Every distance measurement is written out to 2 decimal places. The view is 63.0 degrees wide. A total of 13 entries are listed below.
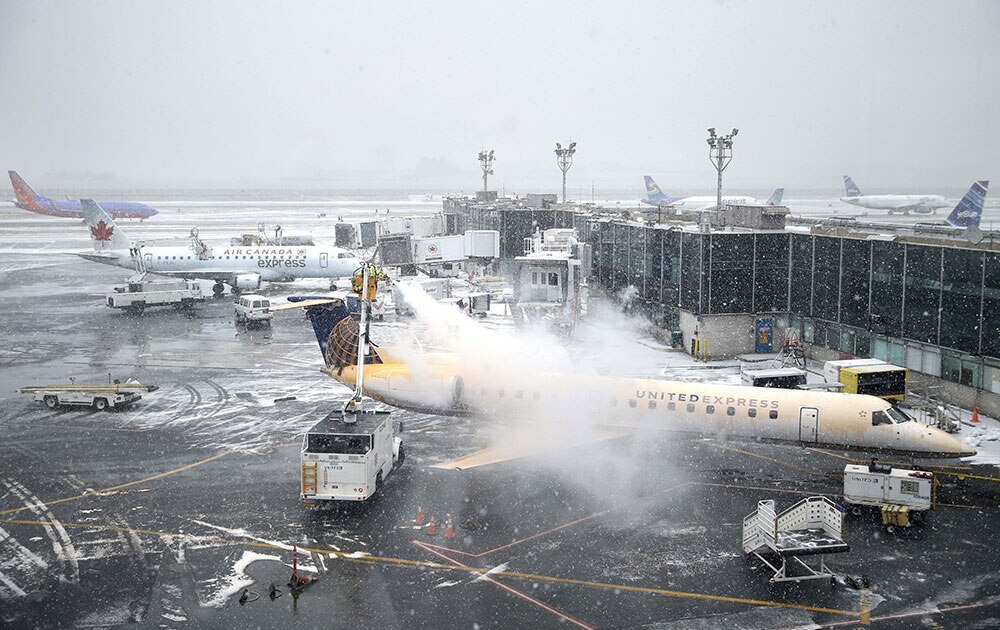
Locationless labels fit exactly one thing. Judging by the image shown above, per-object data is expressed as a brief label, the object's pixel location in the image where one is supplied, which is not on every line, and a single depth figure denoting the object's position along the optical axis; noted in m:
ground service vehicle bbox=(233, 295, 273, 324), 62.31
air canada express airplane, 79.75
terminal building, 37.97
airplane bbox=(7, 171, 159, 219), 159.88
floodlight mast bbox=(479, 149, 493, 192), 106.07
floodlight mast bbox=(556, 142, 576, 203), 77.06
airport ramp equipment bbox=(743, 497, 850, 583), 22.34
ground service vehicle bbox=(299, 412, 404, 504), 26.27
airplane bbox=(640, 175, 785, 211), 171.38
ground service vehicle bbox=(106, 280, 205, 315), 68.94
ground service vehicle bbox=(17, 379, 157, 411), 39.88
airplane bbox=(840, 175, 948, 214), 165.50
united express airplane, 29.38
